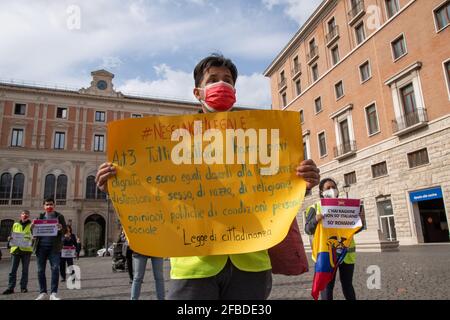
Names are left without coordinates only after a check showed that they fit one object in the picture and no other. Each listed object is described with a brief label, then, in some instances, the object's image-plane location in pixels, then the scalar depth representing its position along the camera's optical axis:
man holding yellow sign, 1.79
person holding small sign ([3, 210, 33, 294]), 7.27
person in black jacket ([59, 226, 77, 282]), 9.50
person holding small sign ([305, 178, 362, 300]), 3.94
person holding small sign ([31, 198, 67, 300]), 6.05
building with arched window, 35.72
